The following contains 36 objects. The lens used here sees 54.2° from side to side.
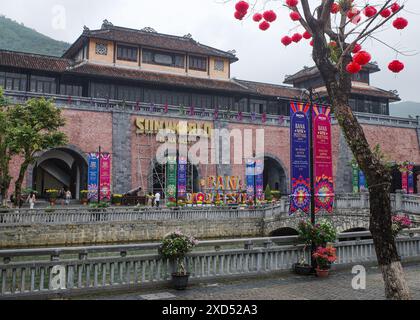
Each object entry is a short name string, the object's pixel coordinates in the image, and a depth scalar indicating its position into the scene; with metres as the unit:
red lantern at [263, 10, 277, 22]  6.64
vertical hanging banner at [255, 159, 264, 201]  30.64
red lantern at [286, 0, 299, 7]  6.52
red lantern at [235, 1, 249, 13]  6.23
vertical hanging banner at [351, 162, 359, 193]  36.38
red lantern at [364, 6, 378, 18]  6.50
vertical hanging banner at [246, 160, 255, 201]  29.44
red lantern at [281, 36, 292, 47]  7.28
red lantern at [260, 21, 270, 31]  6.76
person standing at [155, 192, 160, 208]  28.50
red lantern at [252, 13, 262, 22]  6.77
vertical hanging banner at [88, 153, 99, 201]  27.14
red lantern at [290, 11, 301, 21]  6.79
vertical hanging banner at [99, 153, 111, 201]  27.97
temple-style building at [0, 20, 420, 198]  31.44
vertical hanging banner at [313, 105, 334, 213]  12.69
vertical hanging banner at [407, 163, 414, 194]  32.77
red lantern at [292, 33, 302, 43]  7.34
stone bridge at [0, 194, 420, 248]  19.48
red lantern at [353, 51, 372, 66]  5.50
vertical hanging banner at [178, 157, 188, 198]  28.54
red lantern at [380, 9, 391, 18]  6.32
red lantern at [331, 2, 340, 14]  7.29
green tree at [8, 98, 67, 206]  21.45
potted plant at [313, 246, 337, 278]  9.57
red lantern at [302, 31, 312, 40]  7.32
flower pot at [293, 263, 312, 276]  9.74
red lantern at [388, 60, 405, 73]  6.04
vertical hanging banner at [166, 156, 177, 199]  27.81
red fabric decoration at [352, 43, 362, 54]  6.61
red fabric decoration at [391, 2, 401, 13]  6.09
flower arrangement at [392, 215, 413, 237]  11.22
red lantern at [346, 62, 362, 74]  5.64
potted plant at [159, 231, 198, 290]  8.33
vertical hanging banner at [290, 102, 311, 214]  12.47
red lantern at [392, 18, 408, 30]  6.23
